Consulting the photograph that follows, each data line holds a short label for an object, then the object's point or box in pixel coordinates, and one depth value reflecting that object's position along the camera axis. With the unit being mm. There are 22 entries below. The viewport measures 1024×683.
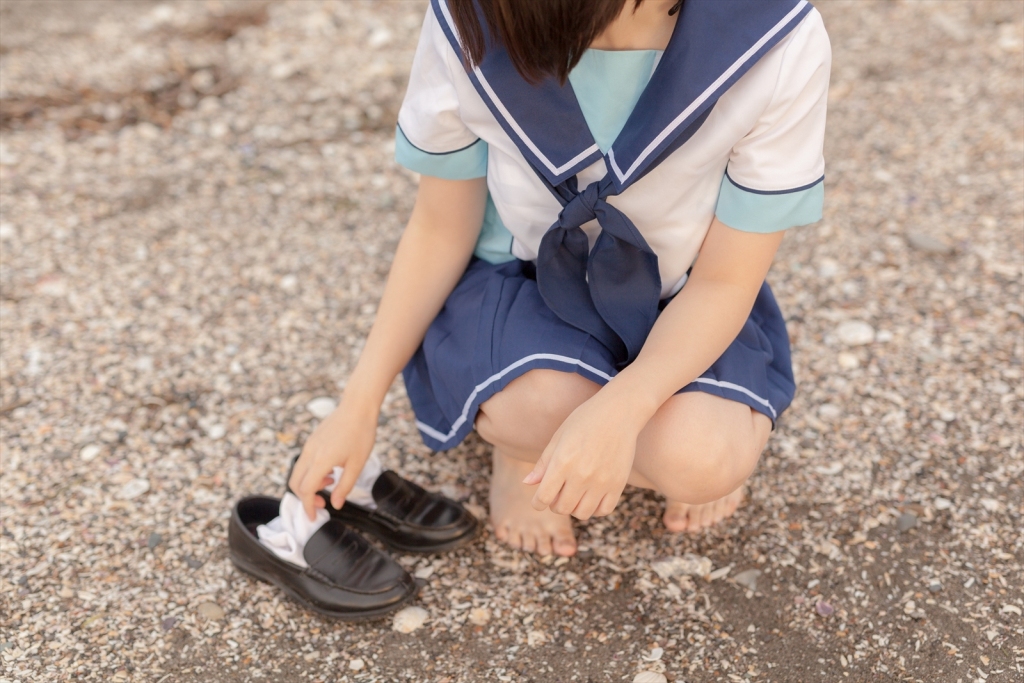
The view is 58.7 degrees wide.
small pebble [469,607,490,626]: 1798
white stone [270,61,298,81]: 3637
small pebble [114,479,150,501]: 2057
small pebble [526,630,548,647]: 1749
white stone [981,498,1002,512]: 1954
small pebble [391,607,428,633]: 1788
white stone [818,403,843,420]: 2236
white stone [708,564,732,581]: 1866
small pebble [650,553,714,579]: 1874
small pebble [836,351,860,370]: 2375
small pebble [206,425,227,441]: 2223
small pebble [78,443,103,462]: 2152
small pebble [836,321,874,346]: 2447
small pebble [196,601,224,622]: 1803
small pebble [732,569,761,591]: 1841
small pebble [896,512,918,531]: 1934
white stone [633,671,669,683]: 1657
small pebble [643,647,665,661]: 1702
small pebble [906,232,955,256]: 2695
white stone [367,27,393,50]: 3832
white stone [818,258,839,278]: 2689
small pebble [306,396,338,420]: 2281
